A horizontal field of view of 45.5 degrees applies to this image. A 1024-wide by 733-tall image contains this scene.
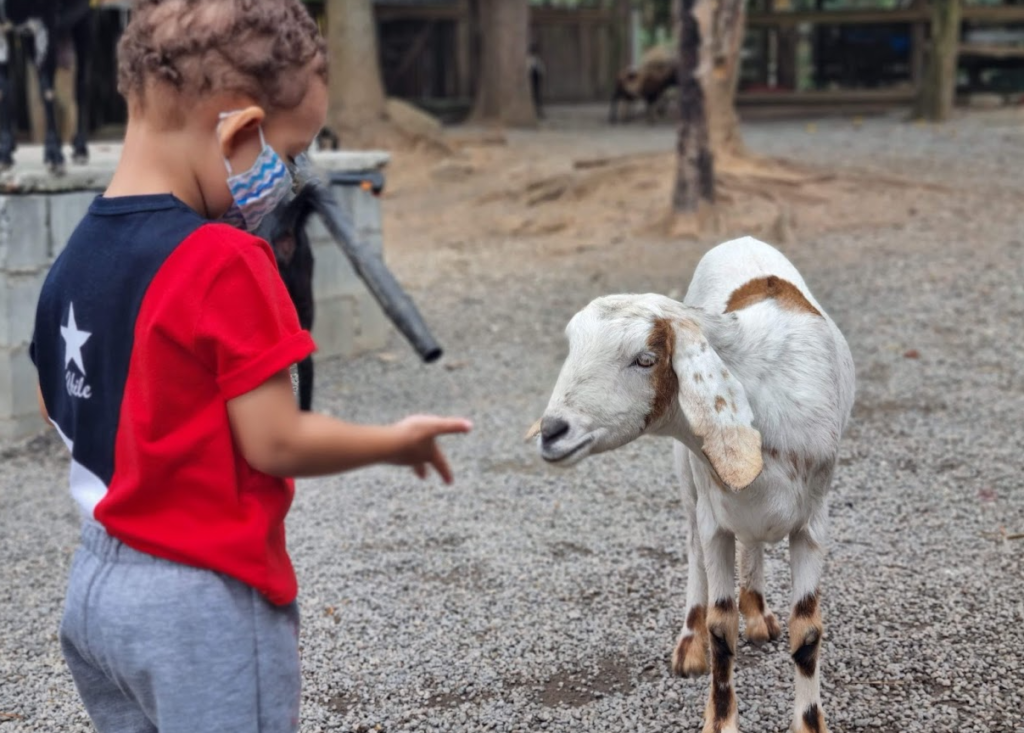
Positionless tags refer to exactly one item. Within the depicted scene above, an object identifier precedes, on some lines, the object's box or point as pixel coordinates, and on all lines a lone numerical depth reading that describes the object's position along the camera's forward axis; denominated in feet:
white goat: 8.36
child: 5.57
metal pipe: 6.73
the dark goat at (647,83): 64.13
